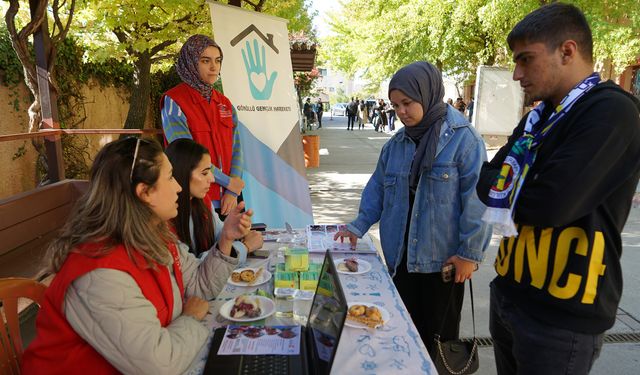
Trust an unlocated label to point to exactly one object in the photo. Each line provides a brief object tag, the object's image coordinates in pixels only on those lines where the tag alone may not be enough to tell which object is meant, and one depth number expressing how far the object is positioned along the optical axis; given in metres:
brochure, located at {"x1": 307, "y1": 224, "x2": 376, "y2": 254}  2.34
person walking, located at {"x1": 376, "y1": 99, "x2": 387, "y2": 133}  21.41
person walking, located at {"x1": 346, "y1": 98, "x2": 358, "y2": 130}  23.66
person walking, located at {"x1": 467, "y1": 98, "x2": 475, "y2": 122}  18.33
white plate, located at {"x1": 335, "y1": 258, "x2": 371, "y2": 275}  2.01
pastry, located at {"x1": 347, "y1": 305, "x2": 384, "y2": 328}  1.49
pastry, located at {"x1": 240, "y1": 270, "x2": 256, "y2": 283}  1.93
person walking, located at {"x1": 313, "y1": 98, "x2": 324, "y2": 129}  26.79
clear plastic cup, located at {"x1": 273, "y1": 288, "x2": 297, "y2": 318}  1.64
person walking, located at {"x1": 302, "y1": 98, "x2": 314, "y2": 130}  23.78
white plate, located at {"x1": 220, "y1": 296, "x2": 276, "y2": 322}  1.54
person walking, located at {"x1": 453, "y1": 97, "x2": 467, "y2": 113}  17.91
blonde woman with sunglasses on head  1.13
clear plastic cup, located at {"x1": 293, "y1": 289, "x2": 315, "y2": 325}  1.60
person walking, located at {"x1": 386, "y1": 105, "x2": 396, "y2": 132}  20.95
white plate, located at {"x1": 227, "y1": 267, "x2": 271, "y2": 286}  1.91
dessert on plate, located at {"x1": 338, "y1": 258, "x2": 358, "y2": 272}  2.03
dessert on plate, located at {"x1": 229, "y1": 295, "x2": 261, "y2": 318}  1.57
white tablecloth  1.28
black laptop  1.14
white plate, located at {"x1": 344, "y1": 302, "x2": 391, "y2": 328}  1.49
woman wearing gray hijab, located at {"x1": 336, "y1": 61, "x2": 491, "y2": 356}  2.04
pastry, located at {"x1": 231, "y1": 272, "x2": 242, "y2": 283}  1.94
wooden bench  3.04
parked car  47.54
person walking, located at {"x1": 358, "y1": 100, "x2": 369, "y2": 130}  24.66
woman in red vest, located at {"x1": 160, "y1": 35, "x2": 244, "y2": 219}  2.92
